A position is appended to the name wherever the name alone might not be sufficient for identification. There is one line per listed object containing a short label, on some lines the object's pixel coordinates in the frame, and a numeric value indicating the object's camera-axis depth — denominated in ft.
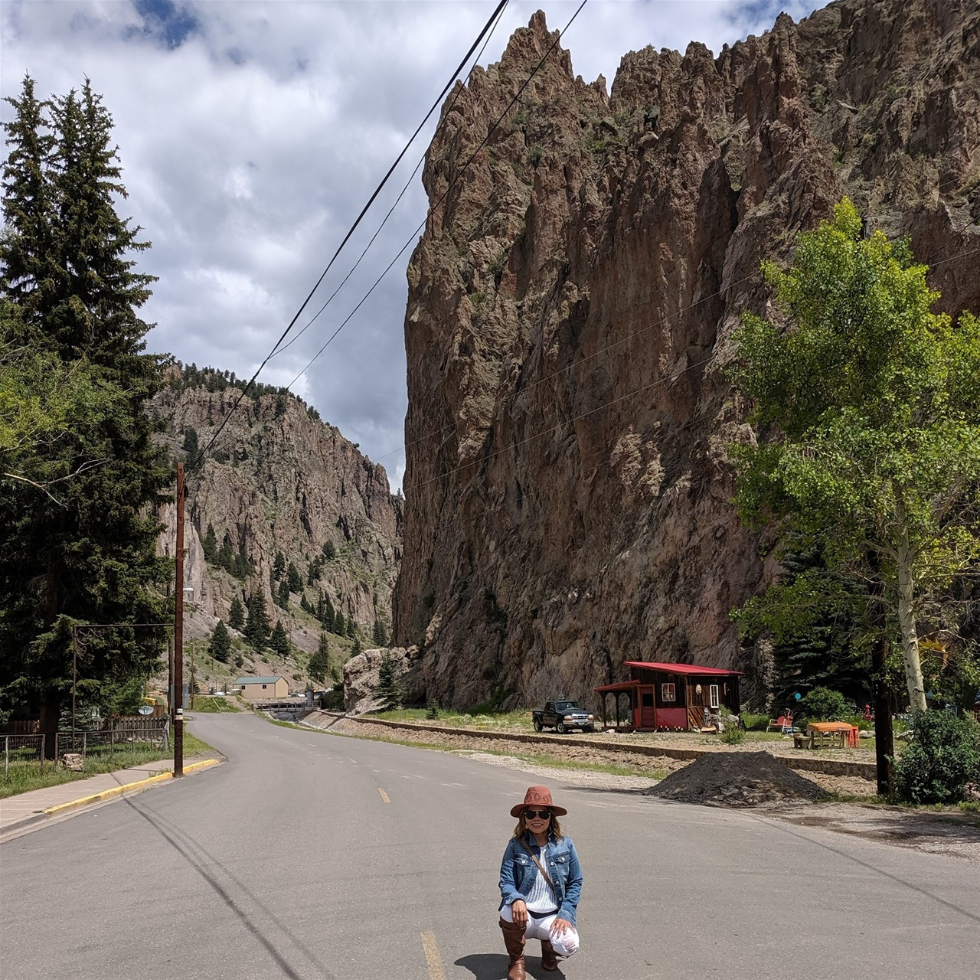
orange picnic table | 74.84
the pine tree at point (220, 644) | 545.03
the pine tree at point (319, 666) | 595.06
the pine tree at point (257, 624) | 622.95
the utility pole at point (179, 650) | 75.05
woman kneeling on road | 16.03
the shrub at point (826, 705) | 95.71
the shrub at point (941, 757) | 45.01
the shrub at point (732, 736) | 86.89
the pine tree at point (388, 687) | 225.56
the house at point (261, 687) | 479.82
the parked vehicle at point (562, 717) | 122.21
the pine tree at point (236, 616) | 632.38
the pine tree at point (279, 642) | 631.40
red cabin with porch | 111.75
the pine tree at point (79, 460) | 88.69
